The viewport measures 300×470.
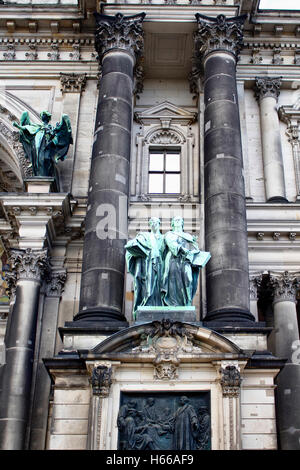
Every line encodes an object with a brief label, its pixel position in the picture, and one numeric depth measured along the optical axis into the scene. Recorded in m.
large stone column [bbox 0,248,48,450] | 15.23
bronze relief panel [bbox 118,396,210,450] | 12.45
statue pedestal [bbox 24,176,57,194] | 18.27
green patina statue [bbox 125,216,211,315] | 14.45
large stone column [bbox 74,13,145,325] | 15.09
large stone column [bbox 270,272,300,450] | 15.77
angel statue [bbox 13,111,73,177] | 18.86
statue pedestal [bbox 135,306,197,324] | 13.98
